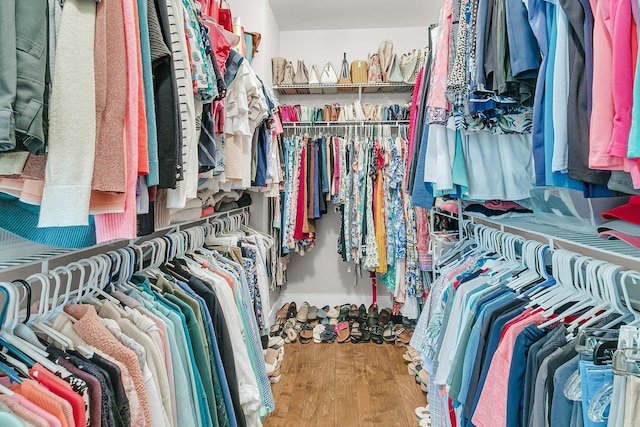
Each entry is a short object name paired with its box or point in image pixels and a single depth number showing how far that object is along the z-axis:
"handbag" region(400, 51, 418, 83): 3.10
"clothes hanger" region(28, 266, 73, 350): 0.83
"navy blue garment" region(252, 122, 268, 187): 2.27
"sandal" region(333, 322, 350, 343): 3.03
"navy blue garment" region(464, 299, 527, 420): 1.03
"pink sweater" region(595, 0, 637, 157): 0.67
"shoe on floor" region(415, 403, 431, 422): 2.01
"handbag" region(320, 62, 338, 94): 3.26
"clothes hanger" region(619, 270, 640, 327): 0.83
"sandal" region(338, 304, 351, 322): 3.34
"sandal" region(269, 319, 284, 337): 3.06
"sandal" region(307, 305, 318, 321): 3.30
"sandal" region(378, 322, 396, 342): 3.02
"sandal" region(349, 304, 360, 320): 3.33
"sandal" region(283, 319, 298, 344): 3.02
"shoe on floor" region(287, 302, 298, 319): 3.37
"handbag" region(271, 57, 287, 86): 3.21
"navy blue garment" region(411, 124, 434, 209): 1.67
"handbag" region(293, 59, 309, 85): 3.26
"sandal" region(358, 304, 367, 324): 3.26
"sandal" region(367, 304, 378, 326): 3.21
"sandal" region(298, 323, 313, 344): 3.04
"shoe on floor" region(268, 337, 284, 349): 2.74
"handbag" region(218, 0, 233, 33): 1.92
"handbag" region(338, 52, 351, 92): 3.27
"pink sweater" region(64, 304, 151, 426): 0.85
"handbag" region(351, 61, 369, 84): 3.24
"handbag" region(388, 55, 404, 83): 3.16
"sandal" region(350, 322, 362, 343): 3.02
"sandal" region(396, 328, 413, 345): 2.93
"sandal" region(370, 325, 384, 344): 3.01
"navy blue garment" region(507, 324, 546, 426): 0.89
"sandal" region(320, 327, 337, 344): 3.02
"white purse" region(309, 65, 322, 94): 3.25
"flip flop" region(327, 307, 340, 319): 3.35
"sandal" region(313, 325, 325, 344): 3.02
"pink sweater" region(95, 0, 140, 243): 0.77
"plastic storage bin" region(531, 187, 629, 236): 1.19
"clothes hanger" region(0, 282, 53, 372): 0.74
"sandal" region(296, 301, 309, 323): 3.26
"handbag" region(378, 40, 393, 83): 3.18
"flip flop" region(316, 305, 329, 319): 3.38
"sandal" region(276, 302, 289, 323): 3.30
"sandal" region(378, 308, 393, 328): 3.21
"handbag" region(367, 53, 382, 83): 3.23
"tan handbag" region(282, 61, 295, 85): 3.25
